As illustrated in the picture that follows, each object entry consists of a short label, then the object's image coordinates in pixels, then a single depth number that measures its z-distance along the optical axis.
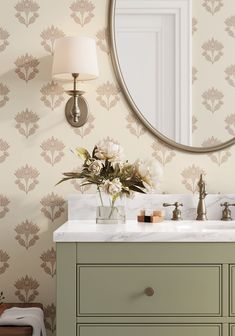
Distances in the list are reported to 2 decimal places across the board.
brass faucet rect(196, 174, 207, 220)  2.55
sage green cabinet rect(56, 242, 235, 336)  2.06
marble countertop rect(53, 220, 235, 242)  2.05
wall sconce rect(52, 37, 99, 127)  2.49
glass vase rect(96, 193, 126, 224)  2.39
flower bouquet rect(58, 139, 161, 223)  2.35
